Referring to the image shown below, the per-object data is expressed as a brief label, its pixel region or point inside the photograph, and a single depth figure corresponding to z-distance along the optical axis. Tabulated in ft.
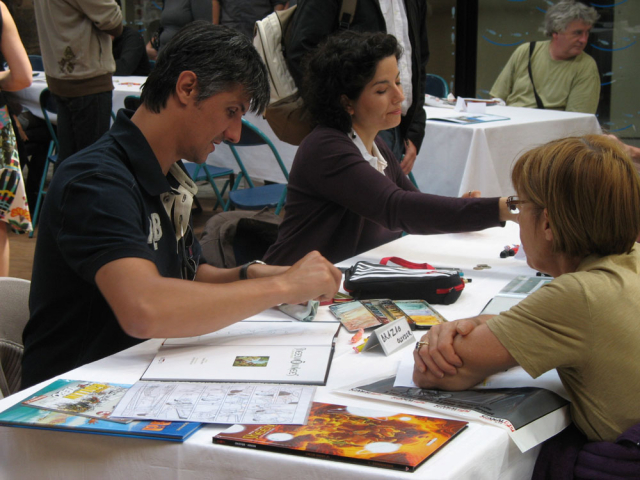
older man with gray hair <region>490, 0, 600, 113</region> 15.40
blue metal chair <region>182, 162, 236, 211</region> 13.67
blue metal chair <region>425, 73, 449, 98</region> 18.33
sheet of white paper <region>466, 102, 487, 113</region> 13.26
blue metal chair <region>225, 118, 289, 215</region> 11.37
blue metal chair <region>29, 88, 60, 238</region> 14.78
